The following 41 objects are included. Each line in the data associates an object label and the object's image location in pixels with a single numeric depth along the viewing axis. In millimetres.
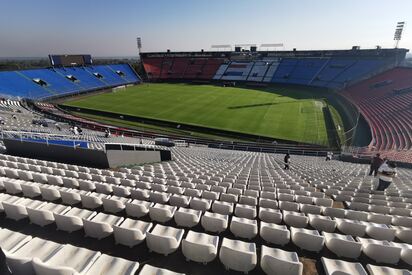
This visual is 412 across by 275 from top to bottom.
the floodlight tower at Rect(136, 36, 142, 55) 95162
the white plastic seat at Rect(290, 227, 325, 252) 5402
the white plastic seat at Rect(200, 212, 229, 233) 5988
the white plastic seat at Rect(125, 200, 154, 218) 6598
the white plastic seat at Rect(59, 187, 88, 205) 7250
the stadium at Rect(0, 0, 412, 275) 4973
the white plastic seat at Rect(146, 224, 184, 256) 5012
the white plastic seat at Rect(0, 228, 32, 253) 4527
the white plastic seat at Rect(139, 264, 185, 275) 3933
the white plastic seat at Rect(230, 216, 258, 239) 5789
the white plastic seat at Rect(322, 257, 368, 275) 4473
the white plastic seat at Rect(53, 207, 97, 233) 5617
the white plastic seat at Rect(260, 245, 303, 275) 4187
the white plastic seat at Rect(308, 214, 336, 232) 6422
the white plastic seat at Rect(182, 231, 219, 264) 4764
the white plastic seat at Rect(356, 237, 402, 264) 5074
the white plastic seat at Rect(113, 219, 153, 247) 5227
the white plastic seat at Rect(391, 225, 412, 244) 6039
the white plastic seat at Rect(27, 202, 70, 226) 5781
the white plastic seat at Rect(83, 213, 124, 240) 5461
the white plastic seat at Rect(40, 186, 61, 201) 7301
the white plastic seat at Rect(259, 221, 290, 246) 5590
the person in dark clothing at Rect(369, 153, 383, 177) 15291
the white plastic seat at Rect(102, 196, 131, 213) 6871
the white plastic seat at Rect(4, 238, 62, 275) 3822
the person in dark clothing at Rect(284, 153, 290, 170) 18312
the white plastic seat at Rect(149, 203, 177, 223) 6336
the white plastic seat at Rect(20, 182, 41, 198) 7508
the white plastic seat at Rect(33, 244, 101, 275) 4215
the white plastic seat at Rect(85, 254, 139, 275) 4137
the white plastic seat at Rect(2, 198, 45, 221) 5977
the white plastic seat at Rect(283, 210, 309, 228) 6582
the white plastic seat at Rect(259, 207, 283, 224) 6719
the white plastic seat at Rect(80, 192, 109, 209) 7066
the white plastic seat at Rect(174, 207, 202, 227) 6168
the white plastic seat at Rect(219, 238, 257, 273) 4534
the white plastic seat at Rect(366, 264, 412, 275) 4457
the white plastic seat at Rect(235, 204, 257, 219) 6898
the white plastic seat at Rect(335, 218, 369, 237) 6262
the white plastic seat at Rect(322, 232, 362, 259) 5234
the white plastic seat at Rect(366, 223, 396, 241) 6012
